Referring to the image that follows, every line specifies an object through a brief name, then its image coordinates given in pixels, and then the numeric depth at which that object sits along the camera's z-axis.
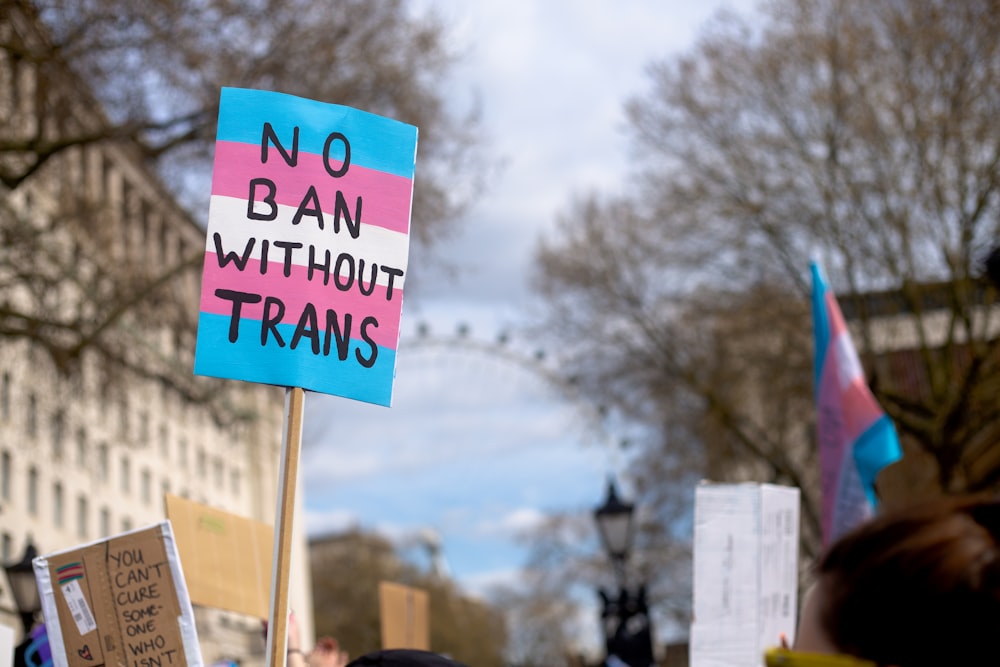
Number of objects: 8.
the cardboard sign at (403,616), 8.34
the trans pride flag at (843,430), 8.61
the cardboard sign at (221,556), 5.43
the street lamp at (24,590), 9.88
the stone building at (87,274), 13.37
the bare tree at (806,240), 17.33
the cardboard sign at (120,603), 4.07
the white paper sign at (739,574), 5.03
